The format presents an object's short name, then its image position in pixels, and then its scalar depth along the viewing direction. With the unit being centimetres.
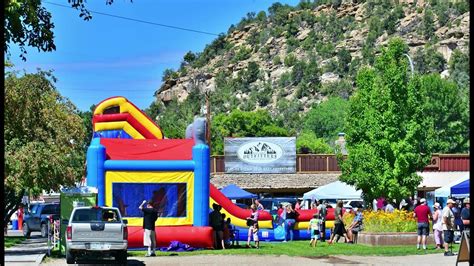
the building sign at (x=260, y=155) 7269
